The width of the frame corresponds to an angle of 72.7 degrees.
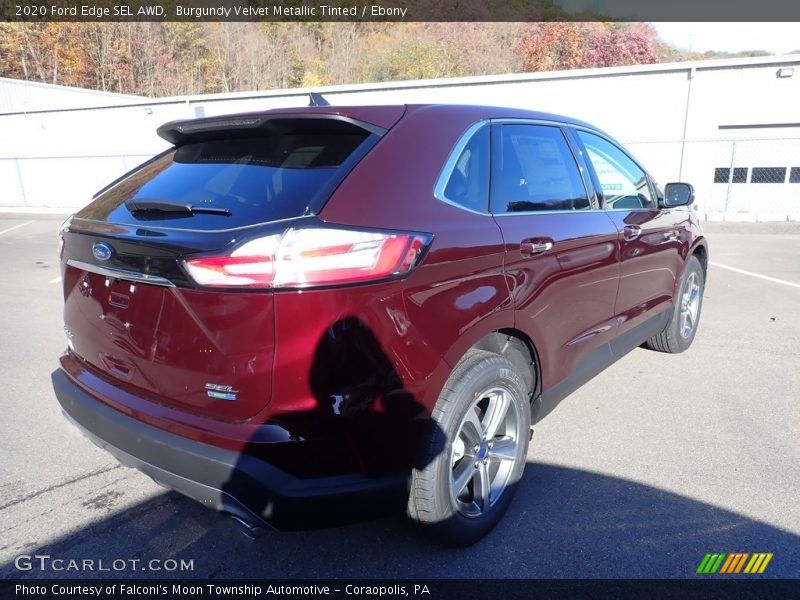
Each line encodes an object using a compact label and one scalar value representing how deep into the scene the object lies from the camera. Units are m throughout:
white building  15.76
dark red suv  1.79
